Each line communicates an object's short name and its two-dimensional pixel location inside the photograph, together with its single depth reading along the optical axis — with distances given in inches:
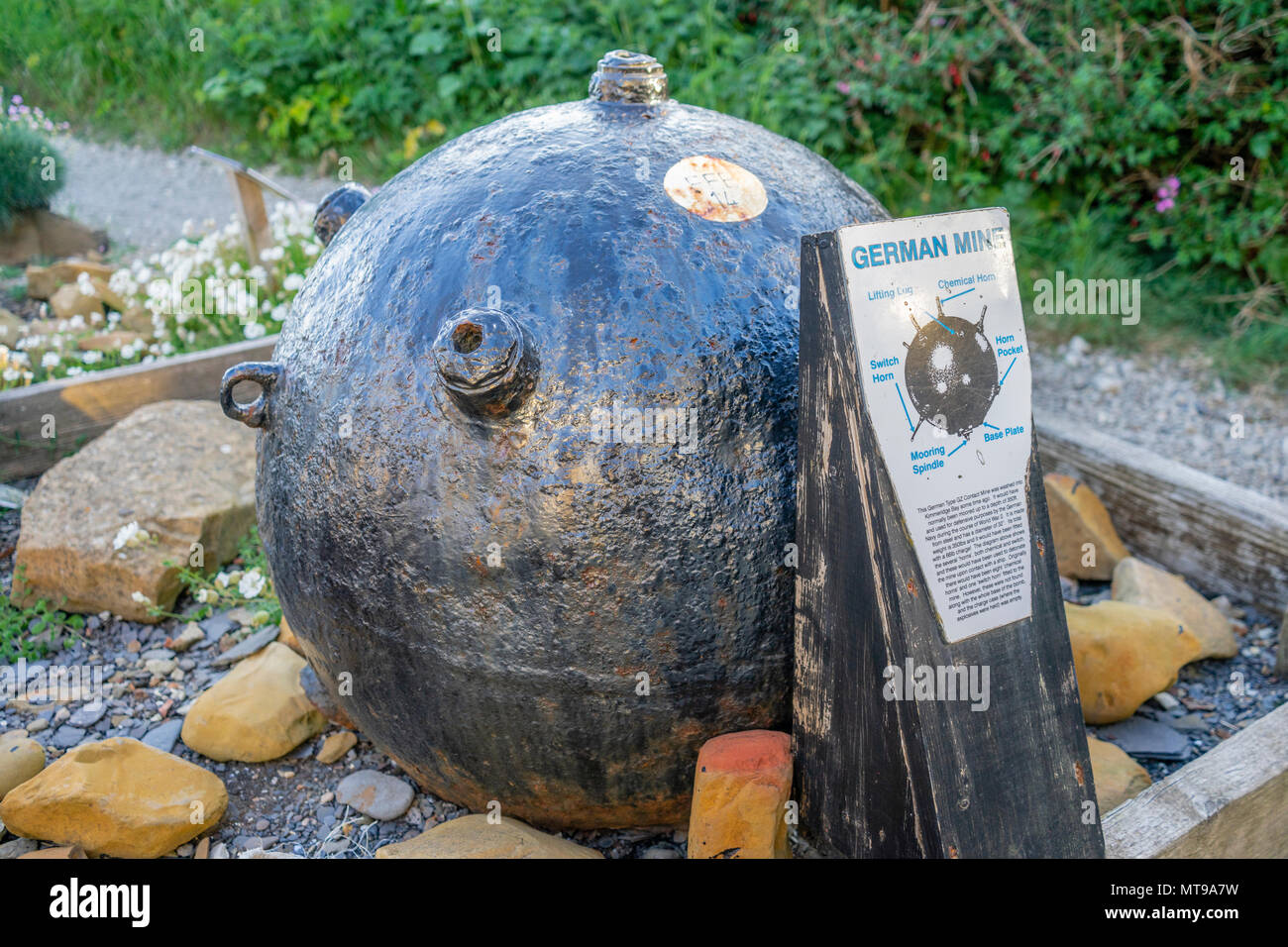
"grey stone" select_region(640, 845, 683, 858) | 94.2
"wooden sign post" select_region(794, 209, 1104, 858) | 71.3
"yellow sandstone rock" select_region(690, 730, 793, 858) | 79.4
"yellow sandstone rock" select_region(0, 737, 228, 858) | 92.9
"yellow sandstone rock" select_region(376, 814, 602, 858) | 85.6
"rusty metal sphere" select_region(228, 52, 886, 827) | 74.5
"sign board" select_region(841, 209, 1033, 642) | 71.0
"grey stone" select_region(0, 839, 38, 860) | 94.7
